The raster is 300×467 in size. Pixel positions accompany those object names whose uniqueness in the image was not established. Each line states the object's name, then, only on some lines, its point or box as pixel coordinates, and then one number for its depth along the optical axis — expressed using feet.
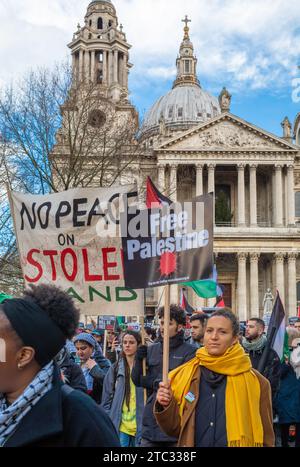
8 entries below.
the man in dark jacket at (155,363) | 16.53
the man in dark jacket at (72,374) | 17.12
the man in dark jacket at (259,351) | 22.95
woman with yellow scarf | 11.98
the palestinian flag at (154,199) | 18.65
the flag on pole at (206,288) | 42.70
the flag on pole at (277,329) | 23.62
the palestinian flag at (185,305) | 63.93
